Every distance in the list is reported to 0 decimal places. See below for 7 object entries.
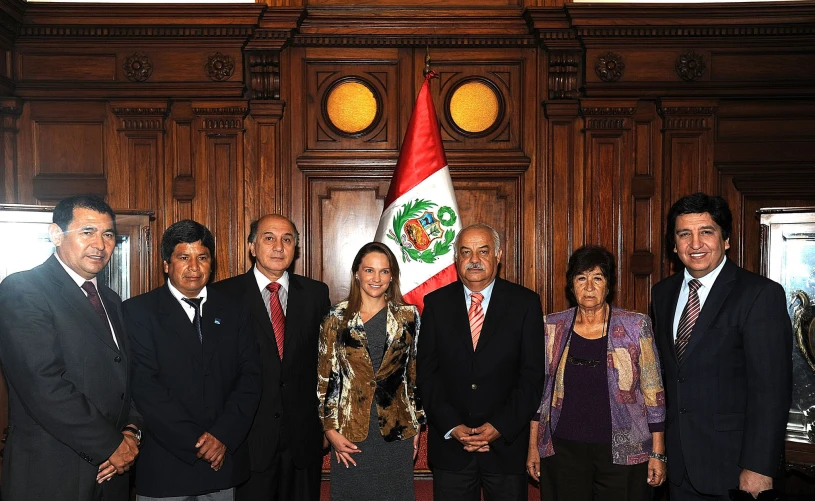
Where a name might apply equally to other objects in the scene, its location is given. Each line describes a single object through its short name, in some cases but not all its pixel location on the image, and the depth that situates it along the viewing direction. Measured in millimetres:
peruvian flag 4137
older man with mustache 3002
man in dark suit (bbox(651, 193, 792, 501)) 2619
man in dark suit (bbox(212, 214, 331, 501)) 3072
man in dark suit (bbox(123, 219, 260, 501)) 2773
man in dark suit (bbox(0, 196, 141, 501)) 2557
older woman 2932
